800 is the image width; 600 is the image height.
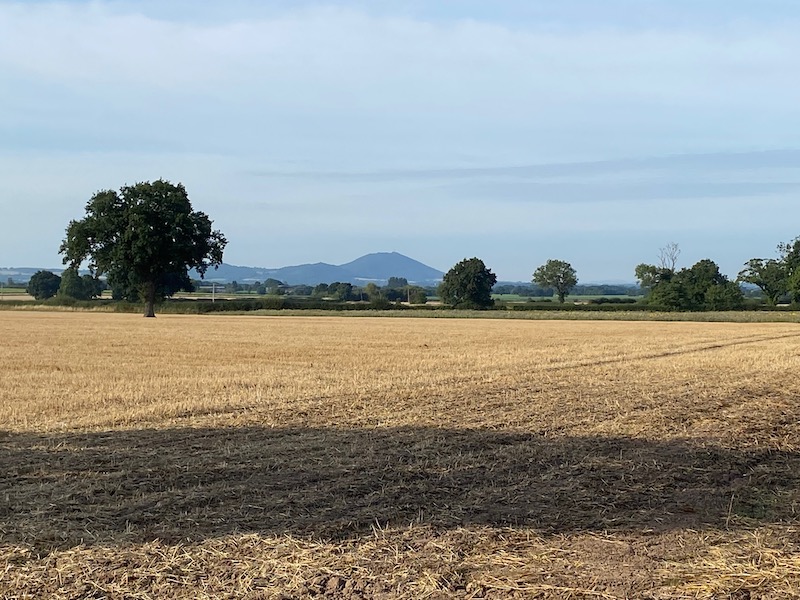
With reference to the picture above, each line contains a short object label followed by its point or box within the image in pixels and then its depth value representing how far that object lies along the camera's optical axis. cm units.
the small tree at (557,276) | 16700
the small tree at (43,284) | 15638
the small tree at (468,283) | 12444
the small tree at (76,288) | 13162
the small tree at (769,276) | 11731
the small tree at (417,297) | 13375
